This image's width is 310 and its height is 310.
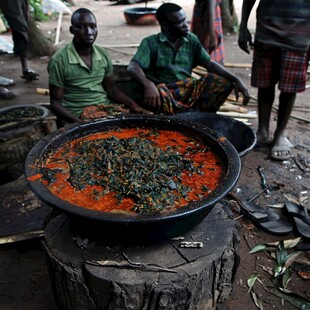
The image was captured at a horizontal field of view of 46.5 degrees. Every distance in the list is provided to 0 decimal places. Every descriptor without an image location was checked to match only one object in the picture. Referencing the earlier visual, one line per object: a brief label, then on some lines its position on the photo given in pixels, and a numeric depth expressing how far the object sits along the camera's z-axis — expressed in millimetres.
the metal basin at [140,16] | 11102
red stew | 1822
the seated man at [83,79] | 3413
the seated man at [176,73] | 3781
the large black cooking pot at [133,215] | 1627
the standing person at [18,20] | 5629
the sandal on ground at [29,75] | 6410
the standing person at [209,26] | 5094
